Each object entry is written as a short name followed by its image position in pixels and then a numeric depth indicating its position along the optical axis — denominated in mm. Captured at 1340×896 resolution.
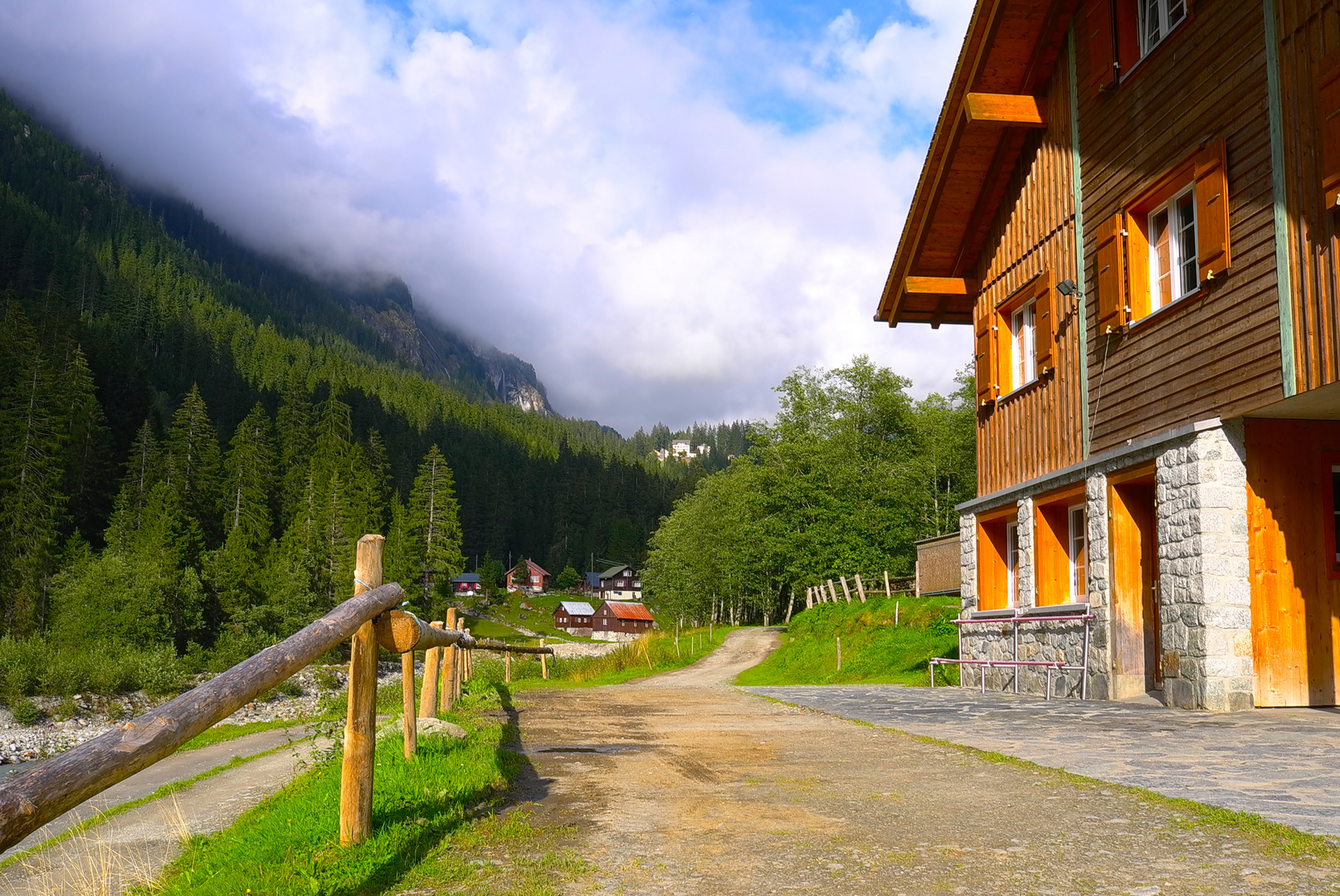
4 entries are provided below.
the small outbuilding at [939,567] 29031
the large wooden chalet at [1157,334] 9672
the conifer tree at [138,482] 58562
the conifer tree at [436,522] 80875
